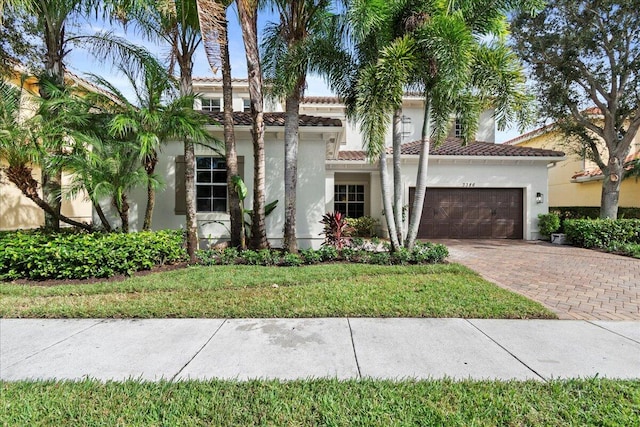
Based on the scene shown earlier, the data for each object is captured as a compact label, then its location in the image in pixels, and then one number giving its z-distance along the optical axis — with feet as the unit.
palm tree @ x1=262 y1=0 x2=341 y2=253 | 25.72
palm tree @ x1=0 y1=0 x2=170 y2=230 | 23.80
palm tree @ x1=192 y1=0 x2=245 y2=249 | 20.98
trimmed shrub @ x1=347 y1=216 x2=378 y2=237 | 48.01
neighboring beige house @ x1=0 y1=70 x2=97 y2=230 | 37.22
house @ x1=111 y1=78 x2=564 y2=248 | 33.30
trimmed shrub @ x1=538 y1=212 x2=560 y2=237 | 43.65
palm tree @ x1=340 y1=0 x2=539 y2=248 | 22.29
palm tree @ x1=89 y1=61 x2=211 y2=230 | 22.63
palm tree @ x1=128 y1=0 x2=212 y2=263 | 24.32
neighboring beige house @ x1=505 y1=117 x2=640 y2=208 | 50.78
